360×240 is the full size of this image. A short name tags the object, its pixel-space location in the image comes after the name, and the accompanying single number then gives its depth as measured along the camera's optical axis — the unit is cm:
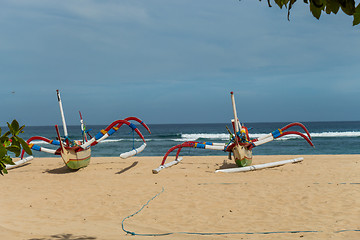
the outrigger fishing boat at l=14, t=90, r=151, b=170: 1422
